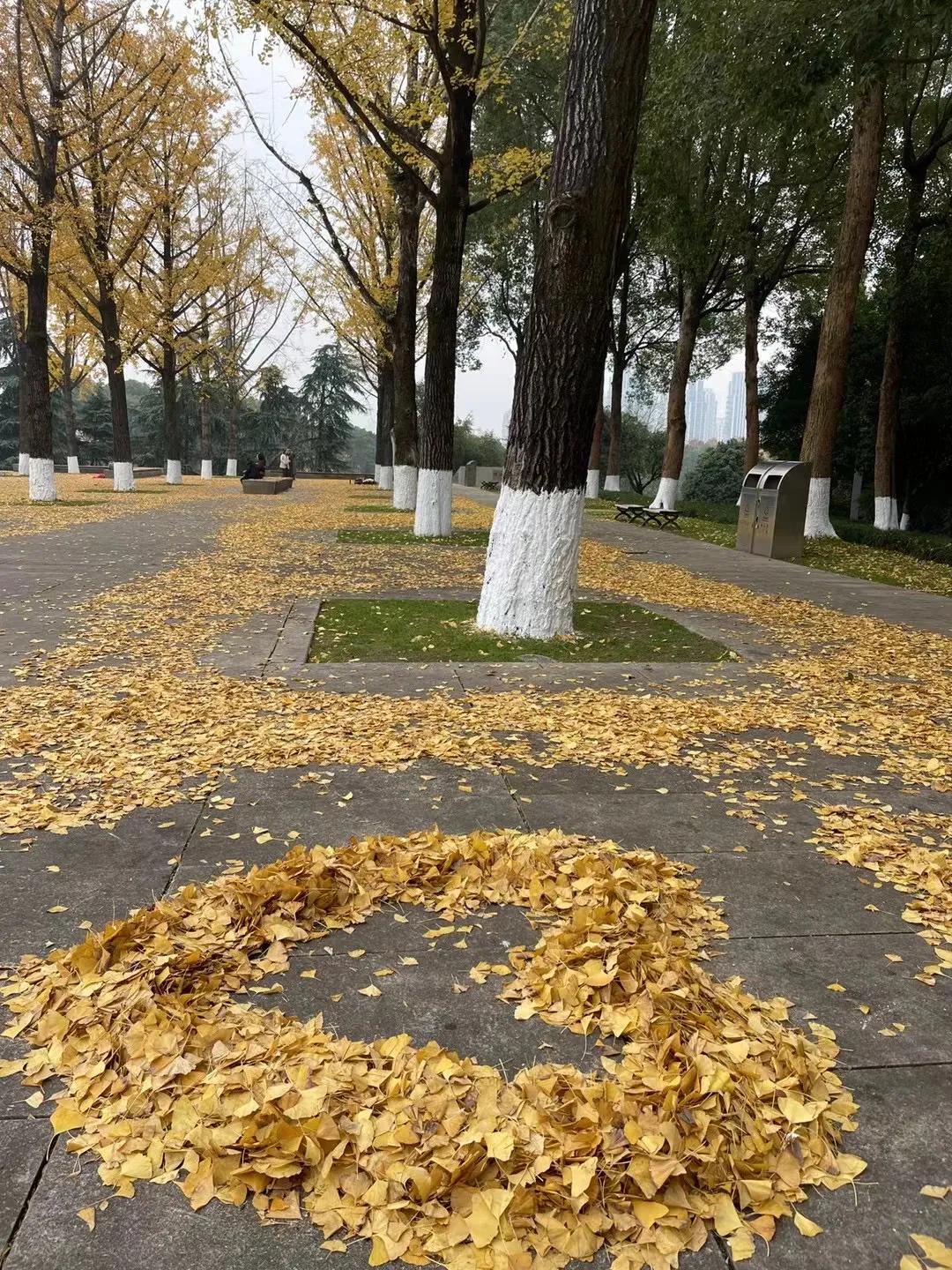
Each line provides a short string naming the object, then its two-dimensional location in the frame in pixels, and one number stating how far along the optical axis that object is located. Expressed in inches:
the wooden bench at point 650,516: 760.3
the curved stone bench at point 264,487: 1085.8
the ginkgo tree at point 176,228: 850.1
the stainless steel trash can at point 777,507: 512.4
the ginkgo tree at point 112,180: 745.0
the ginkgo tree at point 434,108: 432.5
